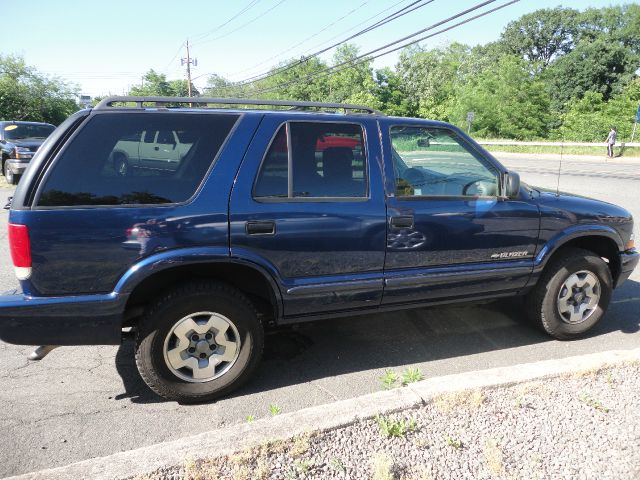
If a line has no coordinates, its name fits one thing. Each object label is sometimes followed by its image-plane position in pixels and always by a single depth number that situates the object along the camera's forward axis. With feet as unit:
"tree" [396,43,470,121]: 171.31
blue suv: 8.82
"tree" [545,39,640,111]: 166.20
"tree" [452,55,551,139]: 139.33
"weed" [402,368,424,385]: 10.74
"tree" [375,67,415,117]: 158.33
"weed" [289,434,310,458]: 7.61
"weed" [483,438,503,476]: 7.50
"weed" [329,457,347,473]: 7.43
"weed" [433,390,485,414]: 8.87
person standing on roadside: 81.05
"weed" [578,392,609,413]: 9.06
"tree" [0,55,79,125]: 121.60
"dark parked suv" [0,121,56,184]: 38.73
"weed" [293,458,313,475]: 7.35
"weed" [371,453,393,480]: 7.20
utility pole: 158.71
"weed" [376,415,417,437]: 8.18
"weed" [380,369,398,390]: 10.66
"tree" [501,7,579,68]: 228.02
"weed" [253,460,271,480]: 7.15
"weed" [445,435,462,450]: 8.00
